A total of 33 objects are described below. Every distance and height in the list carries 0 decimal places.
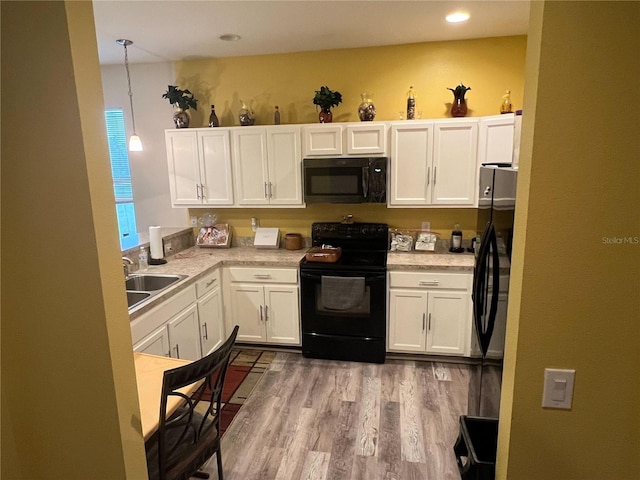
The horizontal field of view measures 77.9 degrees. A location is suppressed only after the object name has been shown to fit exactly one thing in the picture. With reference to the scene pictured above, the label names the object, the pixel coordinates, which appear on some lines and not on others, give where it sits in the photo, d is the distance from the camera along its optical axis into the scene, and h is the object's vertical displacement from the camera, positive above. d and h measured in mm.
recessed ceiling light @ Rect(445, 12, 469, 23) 2793 +1045
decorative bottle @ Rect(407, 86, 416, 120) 3438 +499
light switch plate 964 -544
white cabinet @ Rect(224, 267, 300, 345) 3516 -1212
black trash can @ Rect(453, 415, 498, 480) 1656 -1155
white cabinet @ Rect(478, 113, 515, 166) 3127 +198
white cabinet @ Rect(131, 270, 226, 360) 2504 -1113
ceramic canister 3906 -727
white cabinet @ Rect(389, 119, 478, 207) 3271 +20
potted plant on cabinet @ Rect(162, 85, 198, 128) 3682 +619
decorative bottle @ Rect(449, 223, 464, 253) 3602 -696
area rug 2801 -1689
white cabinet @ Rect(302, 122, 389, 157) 3375 +231
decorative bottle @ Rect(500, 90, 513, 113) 3311 +492
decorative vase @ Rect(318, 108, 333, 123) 3524 +451
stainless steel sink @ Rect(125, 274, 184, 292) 3061 -866
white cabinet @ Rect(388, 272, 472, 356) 3246 -1212
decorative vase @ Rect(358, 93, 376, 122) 3453 +480
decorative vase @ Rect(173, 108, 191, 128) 3775 +470
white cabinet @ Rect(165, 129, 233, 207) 3678 +19
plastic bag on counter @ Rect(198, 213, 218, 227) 4137 -525
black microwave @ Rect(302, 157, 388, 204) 3377 -112
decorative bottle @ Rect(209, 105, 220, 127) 3750 +450
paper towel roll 3383 -622
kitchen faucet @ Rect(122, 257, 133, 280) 2946 -710
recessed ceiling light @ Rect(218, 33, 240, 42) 3120 +1035
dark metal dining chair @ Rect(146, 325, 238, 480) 1516 -1177
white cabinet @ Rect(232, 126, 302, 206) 3557 +21
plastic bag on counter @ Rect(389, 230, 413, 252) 3697 -717
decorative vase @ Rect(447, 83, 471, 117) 3357 +516
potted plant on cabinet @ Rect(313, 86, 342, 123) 3445 +565
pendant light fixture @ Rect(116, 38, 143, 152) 3205 +239
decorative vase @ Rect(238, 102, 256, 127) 3702 +465
